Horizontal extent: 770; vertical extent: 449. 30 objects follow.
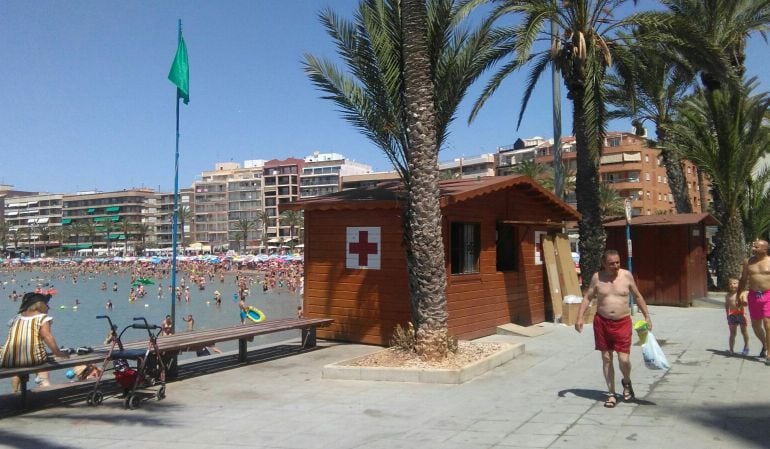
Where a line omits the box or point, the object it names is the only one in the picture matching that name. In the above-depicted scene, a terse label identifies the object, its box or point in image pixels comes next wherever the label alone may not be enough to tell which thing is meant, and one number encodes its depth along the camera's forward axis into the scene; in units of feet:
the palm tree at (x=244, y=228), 438.40
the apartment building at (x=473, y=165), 359.87
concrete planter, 26.05
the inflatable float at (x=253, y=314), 62.49
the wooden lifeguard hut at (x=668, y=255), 55.36
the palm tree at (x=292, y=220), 369.71
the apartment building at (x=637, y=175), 248.11
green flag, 40.29
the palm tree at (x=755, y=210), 75.96
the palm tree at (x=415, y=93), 29.40
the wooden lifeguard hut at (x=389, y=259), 35.06
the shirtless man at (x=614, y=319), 21.30
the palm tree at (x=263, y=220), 422.82
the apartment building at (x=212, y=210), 493.77
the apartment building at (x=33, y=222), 535.72
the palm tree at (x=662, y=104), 68.44
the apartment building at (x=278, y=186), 450.30
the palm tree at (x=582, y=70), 44.78
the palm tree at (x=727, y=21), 62.49
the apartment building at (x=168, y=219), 508.53
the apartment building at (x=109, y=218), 510.17
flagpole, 38.11
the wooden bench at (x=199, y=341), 22.15
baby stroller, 22.98
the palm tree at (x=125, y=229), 481.38
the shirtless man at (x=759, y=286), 27.14
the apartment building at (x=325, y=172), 436.76
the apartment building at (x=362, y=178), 393.09
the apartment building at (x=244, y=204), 466.29
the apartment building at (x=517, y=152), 331.77
